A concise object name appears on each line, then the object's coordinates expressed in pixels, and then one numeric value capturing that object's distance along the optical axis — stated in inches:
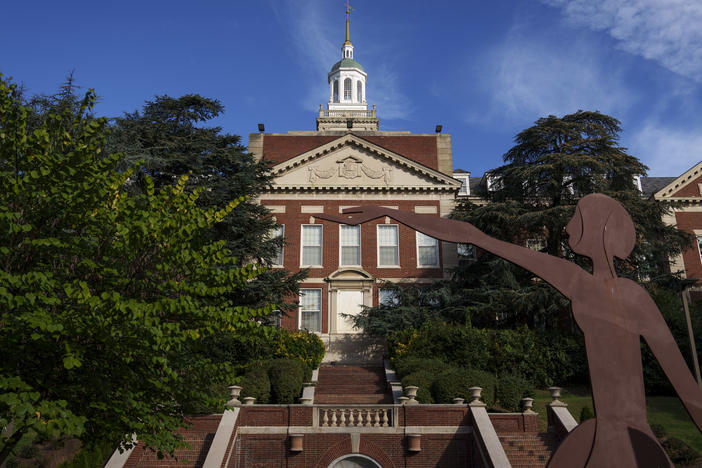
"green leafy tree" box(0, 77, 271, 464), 337.4
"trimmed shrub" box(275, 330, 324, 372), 896.9
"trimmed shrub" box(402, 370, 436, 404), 699.4
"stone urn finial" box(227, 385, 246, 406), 645.9
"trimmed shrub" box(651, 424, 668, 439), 629.9
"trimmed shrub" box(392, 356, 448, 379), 794.8
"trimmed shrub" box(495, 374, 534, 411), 714.8
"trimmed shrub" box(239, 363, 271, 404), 705.6
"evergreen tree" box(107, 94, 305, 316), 956.0
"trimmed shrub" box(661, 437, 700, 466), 573.3
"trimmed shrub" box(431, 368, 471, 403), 685.3
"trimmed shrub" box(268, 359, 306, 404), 732.7
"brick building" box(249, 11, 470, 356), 1182.9
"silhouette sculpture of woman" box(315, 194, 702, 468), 223.0
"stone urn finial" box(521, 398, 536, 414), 655.1
